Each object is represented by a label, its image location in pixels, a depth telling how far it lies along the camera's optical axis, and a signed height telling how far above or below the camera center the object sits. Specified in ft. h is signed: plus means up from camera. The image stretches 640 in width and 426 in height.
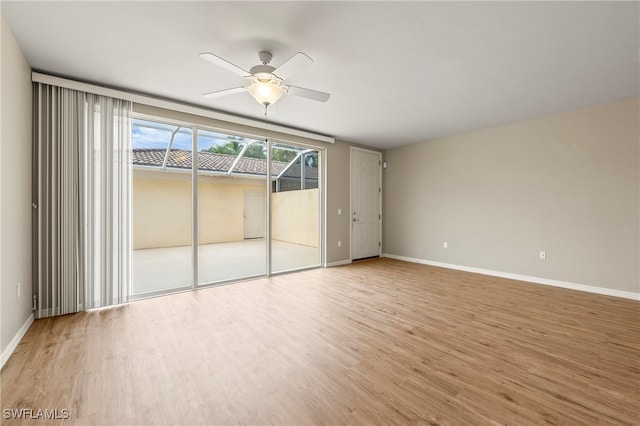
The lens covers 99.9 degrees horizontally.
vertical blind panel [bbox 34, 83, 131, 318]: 9.57 +0.46
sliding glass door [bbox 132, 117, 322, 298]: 12.85 +0.41
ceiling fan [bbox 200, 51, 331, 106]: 7.20 +4.00
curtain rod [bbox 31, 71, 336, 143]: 9.48 +4.72
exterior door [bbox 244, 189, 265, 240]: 16.19 -0.11
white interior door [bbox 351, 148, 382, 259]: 20.16 +0.69
